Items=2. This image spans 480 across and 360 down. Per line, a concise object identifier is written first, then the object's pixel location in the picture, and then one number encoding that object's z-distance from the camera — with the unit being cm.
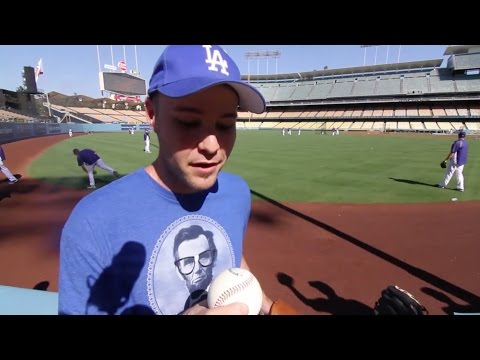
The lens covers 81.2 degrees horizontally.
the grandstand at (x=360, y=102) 5138
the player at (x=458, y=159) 956
